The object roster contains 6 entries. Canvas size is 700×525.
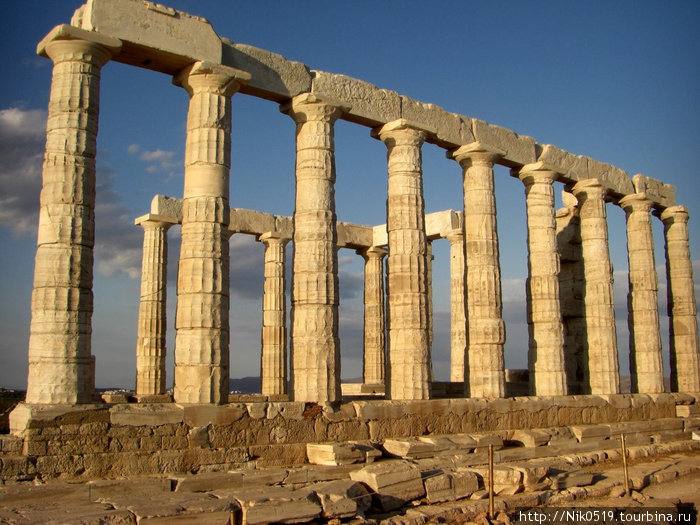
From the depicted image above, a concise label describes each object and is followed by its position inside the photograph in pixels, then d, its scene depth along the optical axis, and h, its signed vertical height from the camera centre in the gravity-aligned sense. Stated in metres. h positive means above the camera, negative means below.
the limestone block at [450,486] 12.80 -1.93
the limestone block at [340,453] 14.16 -1.48
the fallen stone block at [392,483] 12.34 -1.80
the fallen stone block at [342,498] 11.17 -1.87
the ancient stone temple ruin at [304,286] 13.11 +2.20
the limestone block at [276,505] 10.55 -1.85
